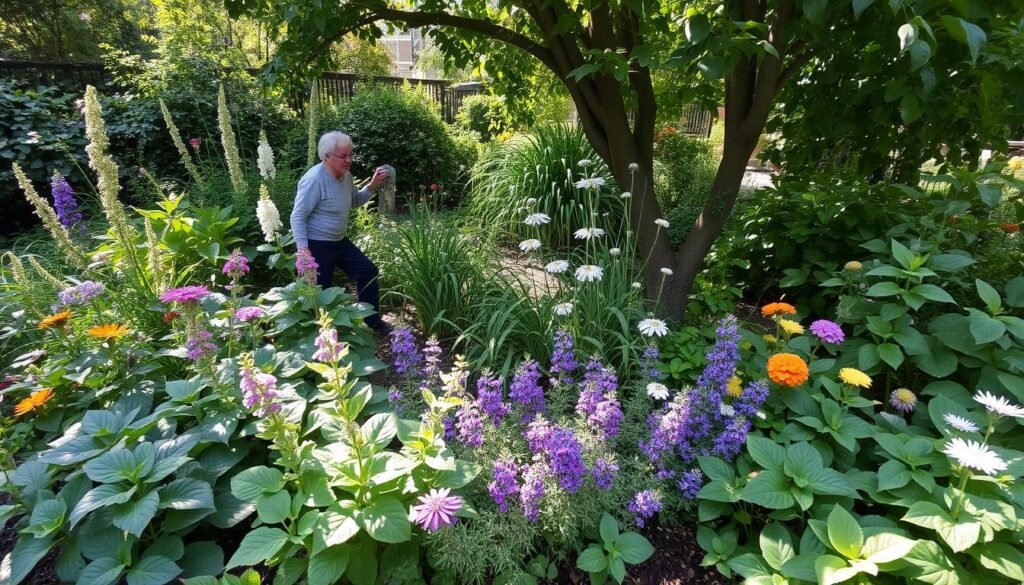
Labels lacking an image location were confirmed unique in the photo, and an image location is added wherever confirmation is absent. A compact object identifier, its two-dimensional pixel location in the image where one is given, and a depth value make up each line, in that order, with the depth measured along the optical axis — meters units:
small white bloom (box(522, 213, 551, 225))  2.63
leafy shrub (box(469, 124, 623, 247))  5.11
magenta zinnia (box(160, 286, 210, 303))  1.87
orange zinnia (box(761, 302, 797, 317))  2.28
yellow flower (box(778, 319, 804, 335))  2.16
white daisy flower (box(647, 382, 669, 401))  1.94
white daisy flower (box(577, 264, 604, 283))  2.36
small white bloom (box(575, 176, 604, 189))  2.75
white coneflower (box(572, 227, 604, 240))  2.66
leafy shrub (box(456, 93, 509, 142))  9.59
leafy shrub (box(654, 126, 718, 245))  5.13
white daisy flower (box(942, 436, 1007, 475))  1.35
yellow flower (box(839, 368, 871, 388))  1.86
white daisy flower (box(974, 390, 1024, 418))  1.46
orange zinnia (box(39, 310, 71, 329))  2.08
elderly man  3.01
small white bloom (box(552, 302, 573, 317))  2.45
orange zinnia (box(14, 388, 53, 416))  1.82
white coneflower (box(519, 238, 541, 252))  2.55
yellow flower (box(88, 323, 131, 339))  1.99
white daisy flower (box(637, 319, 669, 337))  2.22
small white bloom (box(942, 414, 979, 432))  1.58
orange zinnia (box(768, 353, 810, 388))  1.91
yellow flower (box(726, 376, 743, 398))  2.01
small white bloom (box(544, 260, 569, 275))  2.40
